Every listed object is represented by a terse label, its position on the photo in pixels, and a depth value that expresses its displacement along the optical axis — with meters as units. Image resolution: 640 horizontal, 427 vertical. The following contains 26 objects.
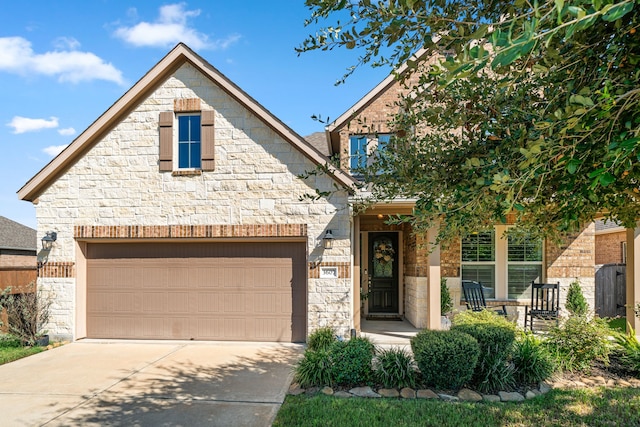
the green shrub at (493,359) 5.73
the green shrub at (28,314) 8.56
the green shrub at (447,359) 5.54
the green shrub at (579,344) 6.46
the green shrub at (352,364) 5.83
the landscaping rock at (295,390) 5.67
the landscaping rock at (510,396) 5.41
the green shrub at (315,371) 5.90
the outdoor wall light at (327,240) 8.52
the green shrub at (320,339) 7.75
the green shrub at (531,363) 5.94
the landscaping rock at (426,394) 5.48
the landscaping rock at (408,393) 5.49
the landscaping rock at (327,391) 5.61
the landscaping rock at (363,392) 5.56
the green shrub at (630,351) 6.32
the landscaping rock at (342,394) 5.55
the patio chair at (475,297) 10.00
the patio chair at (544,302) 9.16
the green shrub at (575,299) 10.19
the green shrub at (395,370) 5.79
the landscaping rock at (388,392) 5.55
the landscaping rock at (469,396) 5.42
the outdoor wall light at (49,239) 8.95
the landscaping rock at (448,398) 5.40
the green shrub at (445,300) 10.09
